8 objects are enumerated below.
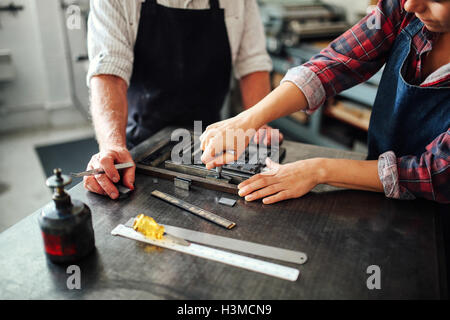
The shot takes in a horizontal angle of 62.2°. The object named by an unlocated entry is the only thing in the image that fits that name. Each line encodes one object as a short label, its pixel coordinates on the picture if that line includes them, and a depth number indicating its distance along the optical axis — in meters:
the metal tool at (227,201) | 1.10
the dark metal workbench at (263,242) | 0.79
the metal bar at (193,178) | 1.17
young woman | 1.08
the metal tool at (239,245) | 0.89
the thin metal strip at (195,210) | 1.01
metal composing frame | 1.20
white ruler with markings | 0.84
